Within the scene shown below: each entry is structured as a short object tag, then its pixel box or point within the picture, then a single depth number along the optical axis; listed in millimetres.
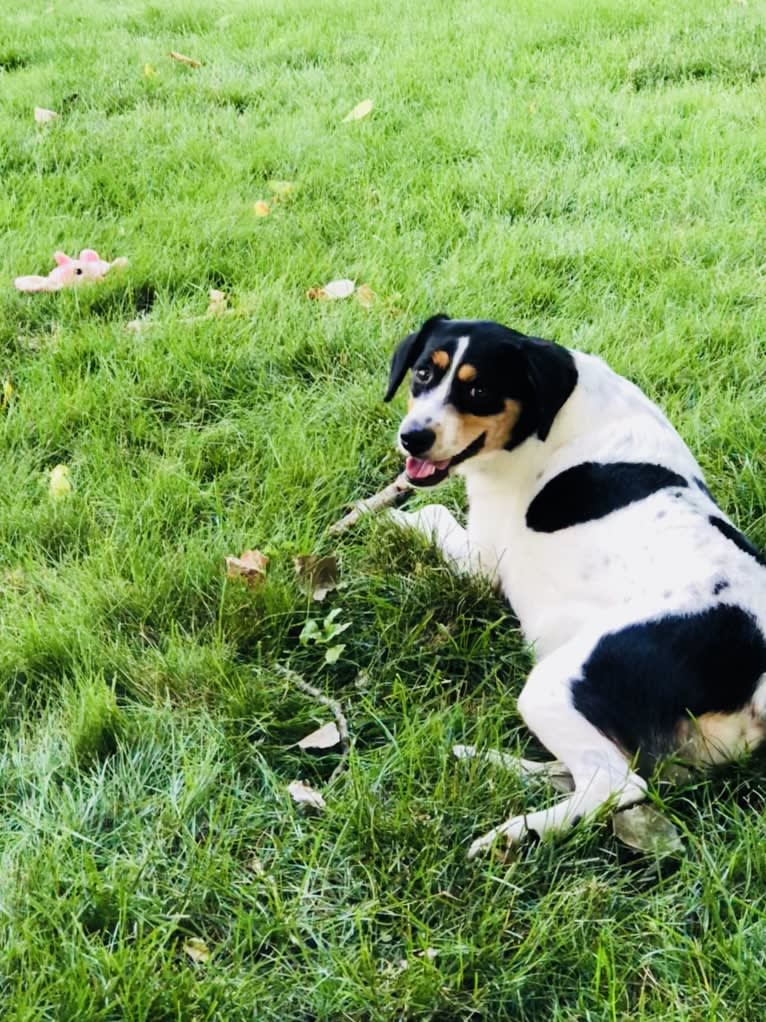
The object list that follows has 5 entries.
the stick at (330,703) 2092
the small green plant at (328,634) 2320
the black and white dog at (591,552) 1947
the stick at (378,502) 2738
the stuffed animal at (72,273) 3701
